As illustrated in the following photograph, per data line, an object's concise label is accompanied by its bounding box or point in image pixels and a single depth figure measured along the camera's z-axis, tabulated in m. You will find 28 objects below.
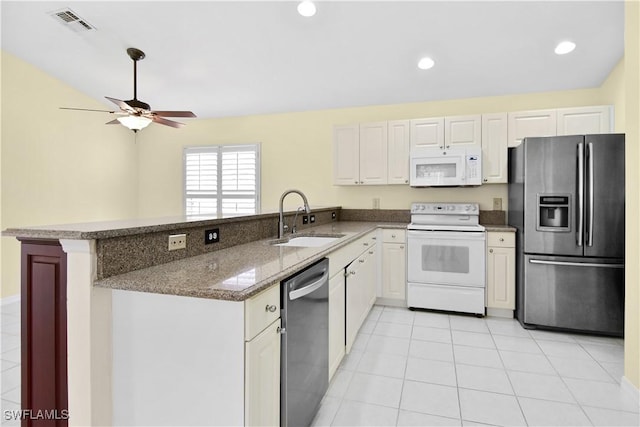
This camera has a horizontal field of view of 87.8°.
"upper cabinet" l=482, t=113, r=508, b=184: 3.54
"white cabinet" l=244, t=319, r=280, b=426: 1.09
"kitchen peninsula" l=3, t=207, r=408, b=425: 1.11
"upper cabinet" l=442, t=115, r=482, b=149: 3.61
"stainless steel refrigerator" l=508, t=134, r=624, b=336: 2.78
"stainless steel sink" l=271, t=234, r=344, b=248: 2.64
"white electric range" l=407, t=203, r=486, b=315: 3.34
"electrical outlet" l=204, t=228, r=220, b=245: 1.84
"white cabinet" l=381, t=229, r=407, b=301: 3.63
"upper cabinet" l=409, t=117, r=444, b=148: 3.72
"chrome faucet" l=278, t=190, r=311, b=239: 2.49
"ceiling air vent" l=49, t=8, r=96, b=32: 3.10
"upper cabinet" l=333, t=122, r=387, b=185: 3.97
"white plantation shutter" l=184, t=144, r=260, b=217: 5.01
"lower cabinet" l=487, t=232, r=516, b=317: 3.29
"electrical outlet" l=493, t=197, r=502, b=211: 3.89
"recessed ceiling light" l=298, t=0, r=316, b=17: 2.71
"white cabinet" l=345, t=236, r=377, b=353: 2.41
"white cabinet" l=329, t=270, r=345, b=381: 1.98
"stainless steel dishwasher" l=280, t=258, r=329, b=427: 1.35
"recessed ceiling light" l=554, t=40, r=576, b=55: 2.95
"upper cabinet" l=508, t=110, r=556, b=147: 3.40
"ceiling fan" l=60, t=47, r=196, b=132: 3.14
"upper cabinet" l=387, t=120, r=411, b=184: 3.85
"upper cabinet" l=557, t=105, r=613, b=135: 3.22
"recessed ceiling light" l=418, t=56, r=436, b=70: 3.32
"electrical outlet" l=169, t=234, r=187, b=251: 1.59
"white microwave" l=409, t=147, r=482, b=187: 3.55
